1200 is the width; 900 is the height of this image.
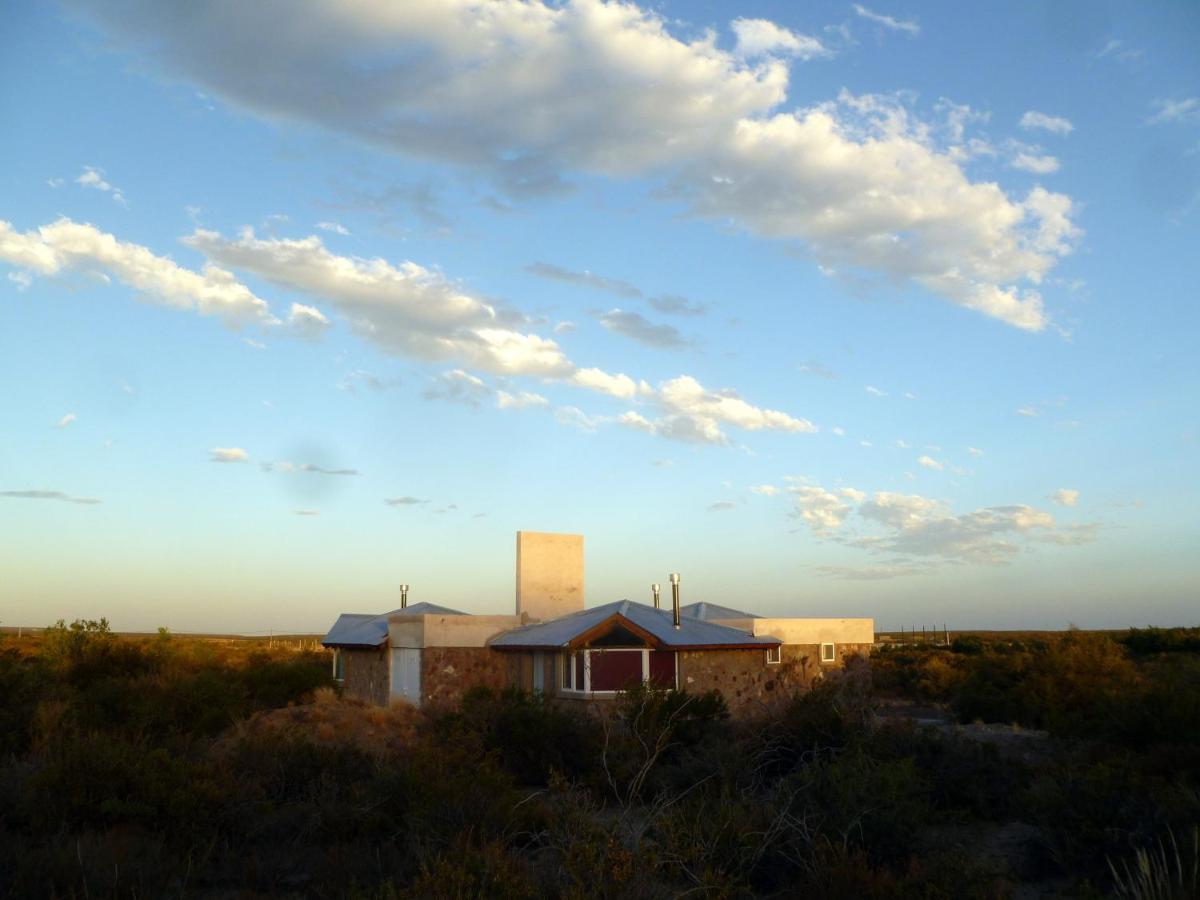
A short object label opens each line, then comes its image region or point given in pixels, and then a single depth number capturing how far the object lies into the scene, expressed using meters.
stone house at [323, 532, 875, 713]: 24.22
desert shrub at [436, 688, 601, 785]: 16.17
